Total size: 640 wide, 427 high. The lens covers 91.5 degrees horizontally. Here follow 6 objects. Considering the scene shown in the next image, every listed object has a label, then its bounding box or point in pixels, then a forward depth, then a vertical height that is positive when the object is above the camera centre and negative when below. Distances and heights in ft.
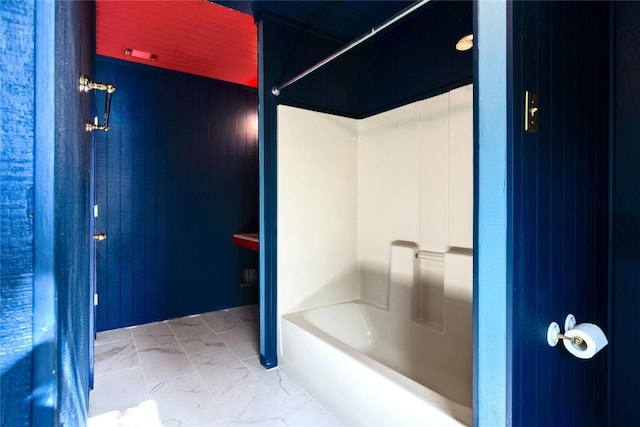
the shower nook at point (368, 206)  6.29 +0.14
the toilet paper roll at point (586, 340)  3.39 -1.42
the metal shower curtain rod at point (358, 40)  4.25 +2.85
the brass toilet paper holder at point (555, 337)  3.54 -1.44
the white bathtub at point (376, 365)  4.33 -2.87
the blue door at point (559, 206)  3.17 +0.07
